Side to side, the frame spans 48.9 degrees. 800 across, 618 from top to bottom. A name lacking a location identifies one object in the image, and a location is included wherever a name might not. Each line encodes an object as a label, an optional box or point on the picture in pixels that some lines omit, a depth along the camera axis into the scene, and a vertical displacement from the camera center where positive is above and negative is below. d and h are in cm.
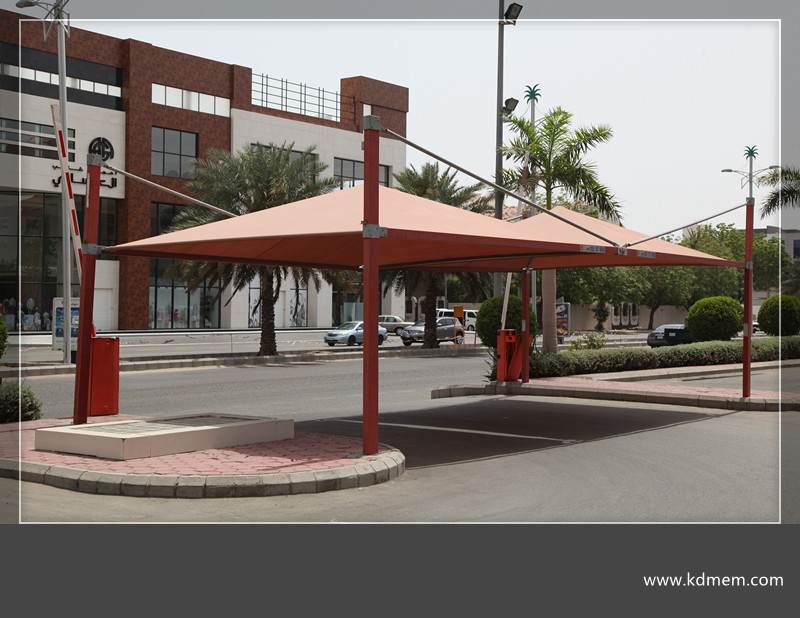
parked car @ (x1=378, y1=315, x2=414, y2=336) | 5703 -67
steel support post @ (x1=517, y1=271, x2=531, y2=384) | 1775 -39
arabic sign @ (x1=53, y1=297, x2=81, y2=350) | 2717 -42
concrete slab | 957 -144
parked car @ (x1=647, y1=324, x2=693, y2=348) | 4009 -91
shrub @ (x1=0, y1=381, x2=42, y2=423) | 1302 -143
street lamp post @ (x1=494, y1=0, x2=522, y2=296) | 2635 +660
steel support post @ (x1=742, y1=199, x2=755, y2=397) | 1570 +28
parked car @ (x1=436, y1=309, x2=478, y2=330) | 5684 -23
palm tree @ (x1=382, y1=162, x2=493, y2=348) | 3862 +499
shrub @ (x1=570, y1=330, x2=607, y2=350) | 2559 -82
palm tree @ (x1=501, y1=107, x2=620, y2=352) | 2514 +457
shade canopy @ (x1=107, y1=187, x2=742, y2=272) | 1057 +102
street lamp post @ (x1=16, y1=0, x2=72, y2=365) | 2612 +189
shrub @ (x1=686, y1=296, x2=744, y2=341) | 3072 -10
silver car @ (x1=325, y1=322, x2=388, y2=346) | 4469 -117
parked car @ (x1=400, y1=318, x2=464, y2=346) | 4569 -97
